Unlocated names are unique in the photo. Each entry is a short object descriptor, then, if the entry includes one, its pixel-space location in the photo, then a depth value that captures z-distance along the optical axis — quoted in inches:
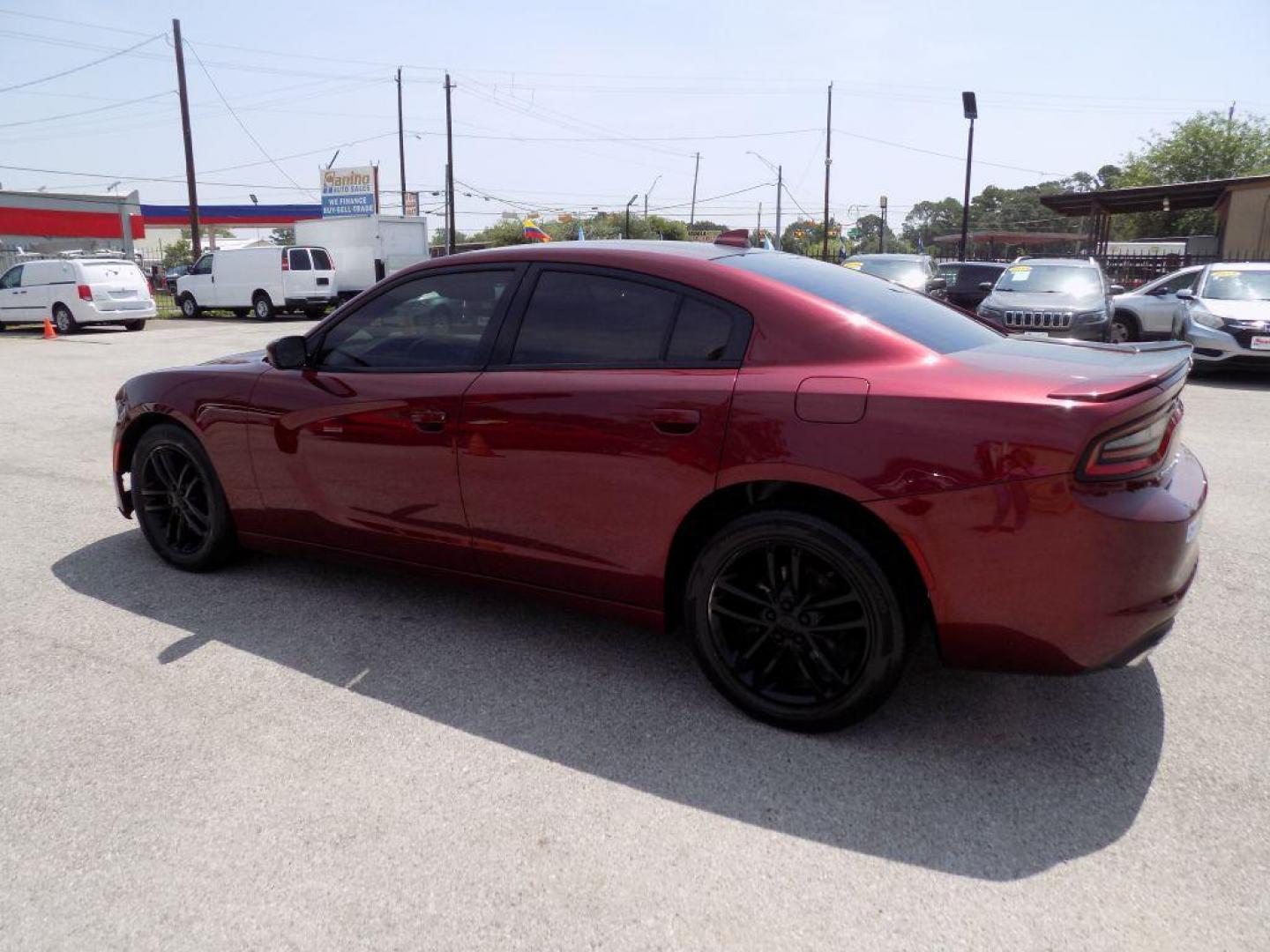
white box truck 1050.1
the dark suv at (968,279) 788.6
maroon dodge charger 100.7
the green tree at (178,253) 2910.9
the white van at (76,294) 783.7
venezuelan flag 1510.2
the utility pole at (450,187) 1569.9
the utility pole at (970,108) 1123.3
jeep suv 489.7
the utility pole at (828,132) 1742.1
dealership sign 1872.5
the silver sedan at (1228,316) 440.8
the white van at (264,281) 947.3
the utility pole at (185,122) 1141.1
